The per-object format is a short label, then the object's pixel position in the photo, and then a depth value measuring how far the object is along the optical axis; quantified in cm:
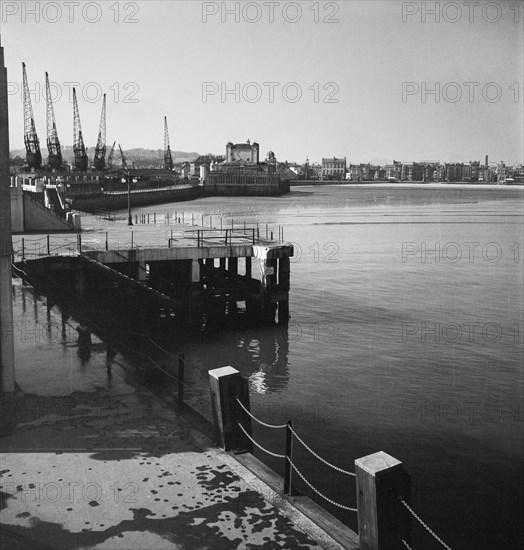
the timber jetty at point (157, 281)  2272
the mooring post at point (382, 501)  609
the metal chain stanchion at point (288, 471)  745
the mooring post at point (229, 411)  866
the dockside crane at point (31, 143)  13300
